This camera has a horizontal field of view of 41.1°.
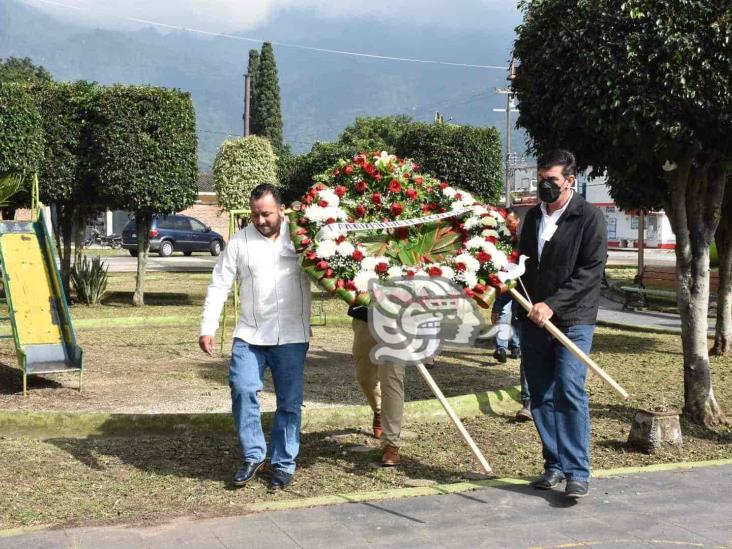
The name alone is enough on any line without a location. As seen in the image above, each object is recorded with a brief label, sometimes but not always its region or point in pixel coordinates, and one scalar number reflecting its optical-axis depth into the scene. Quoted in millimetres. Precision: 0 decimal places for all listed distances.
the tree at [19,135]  17047
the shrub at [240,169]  33438
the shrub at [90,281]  20875
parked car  45500
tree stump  7453
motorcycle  53116
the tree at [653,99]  7723
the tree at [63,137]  19562
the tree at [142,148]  19359
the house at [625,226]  62469
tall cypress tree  76250
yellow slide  10367
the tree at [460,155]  24094
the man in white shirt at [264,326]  6480
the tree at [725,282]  13484
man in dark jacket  6266
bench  21406
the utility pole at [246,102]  48531
